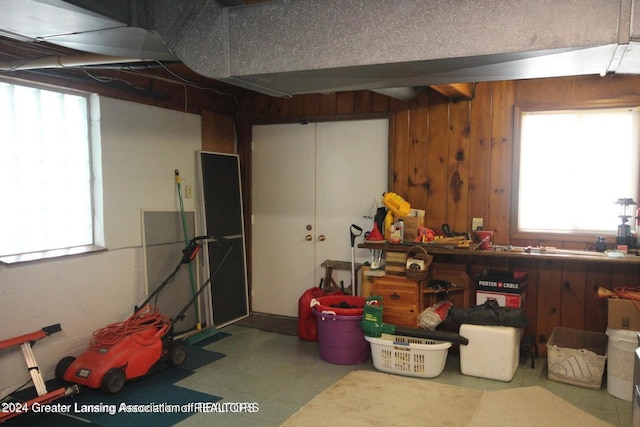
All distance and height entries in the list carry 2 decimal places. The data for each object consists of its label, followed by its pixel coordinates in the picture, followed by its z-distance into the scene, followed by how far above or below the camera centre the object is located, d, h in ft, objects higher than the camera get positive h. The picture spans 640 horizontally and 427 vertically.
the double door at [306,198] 15.12 -0.19
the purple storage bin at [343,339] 12.40 -3.78
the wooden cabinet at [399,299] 12.59 -2.79
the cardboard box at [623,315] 10.46 -2.68
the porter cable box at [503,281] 12.14 -2.27
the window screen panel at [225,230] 15.49 -1.24
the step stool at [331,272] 15.08 -2.48
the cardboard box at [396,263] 12.94 -1.90
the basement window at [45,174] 10.69 +0.46
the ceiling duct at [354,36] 5.38 +1.94
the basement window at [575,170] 11.92 +0.53
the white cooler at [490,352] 11.29 -3.78
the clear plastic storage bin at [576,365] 10.96 -3.96
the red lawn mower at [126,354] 10.43 -3.64
